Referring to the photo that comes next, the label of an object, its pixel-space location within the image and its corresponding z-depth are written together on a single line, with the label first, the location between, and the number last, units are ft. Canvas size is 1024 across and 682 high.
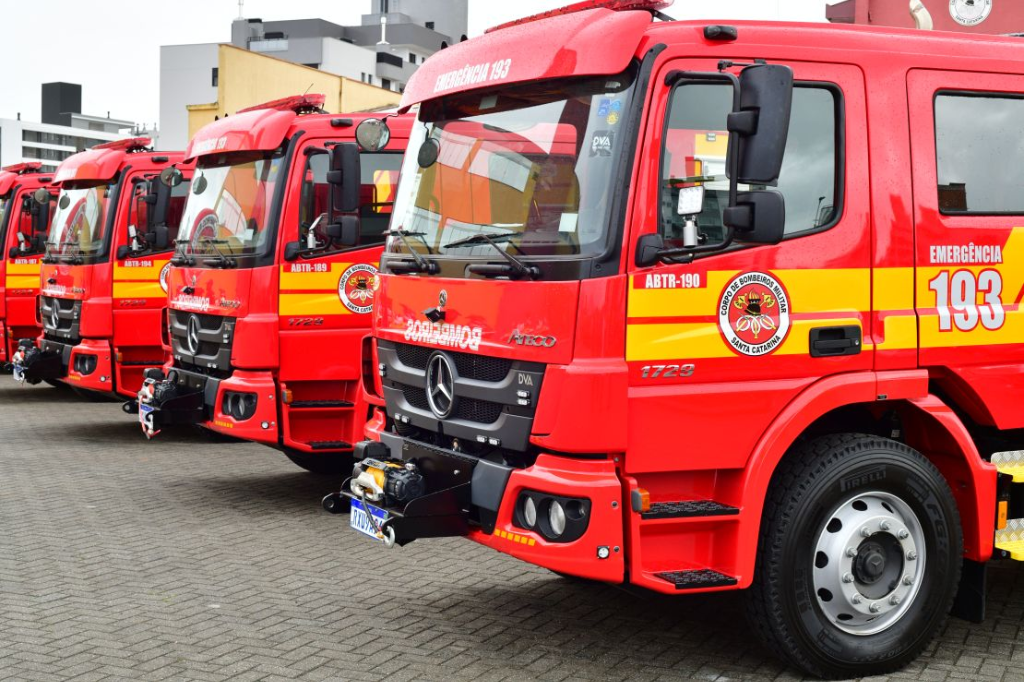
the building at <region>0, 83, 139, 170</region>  487.41
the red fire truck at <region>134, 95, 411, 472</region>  30.86
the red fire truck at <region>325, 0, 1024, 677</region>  17.06
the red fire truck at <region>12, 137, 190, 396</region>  43.37
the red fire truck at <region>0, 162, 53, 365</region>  56.44
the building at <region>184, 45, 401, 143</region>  76.79
